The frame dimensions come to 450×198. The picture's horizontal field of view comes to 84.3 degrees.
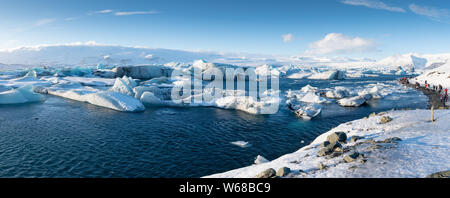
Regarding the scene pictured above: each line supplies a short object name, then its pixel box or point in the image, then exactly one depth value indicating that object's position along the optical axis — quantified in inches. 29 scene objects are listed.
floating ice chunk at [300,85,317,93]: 1752.6
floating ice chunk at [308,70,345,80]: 3241.6
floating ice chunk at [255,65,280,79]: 3725.9
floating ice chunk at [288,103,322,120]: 922.1
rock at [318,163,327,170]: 346.6
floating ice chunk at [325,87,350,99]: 1430.9
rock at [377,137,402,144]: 416.8
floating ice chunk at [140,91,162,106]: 1180.5
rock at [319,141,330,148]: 453.4
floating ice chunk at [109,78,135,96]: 1299.1
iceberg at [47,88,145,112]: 1036.5
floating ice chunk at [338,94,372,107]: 1171.3
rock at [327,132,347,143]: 487.9
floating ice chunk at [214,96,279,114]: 1010.7
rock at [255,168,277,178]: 334.9
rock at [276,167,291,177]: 337.5
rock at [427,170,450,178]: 275.4
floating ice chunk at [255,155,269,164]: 496.4
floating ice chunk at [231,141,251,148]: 622.4
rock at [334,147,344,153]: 415.5
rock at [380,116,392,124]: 587.4
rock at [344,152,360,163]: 348.5
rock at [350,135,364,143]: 488.5
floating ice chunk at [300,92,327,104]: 1284.4
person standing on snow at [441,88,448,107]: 1126.1
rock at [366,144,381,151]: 384.9
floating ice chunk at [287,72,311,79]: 3597.4
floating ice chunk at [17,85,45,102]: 1222.3
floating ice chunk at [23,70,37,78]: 2203.5
